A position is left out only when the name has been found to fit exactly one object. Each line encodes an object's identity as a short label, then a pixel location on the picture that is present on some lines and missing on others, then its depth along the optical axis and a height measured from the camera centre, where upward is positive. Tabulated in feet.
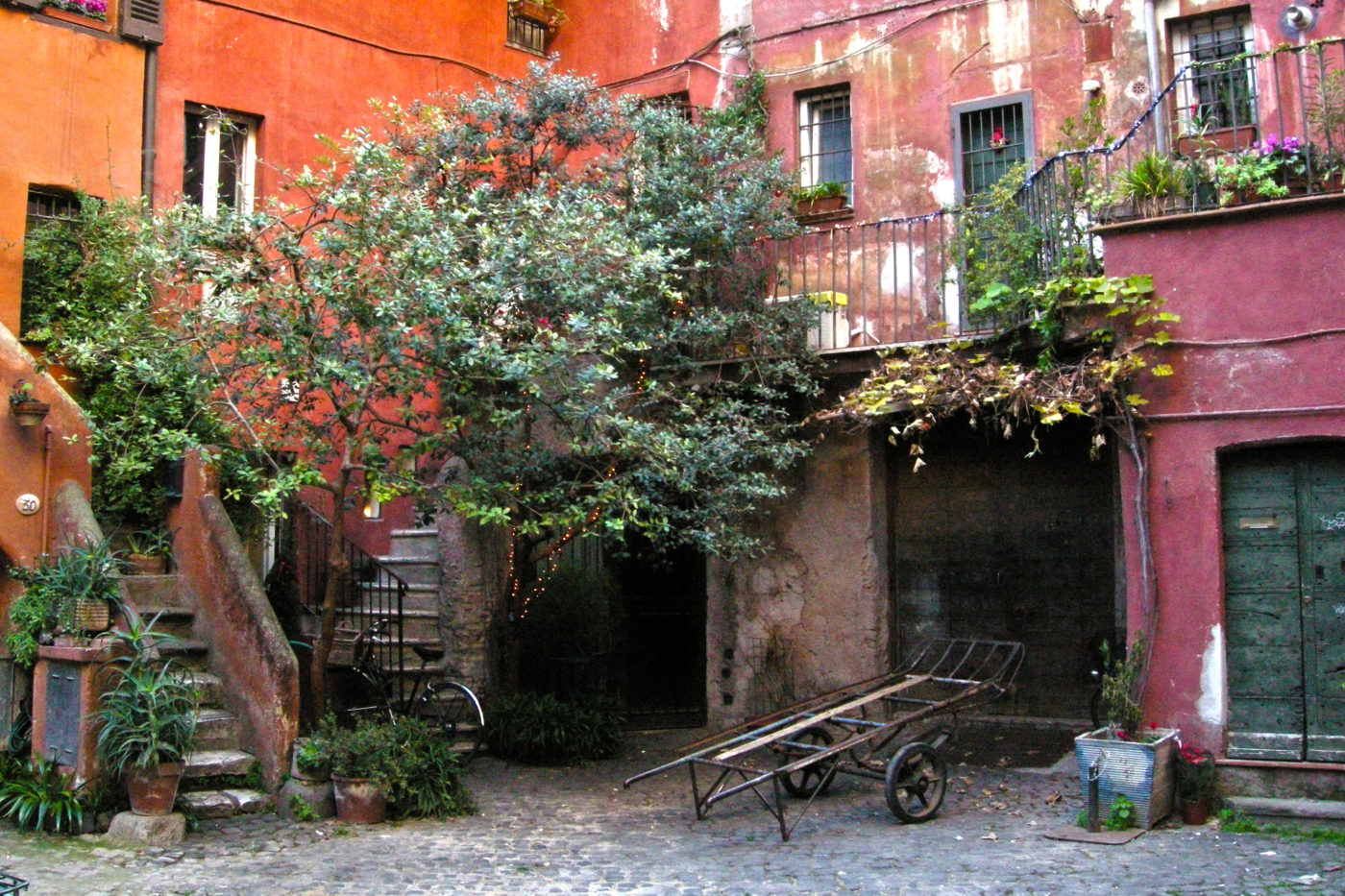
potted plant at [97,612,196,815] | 25.49 -3.41
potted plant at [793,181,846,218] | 38.99 +11.88
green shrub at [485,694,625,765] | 34.53 -4.88
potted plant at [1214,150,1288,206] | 27.17 +8.74
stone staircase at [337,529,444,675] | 38.32 -1.08
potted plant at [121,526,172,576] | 32.50 +0.37
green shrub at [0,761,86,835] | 25.73 -5.10
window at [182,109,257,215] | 40.29 +13.76
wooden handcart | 26.30 -4.40
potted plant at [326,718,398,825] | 27.35 -4.80
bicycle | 33.88 -4.04
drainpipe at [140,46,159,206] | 38.27 +14.27
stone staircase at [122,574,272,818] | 27.35 -3.85
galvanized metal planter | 25.75 -4.56
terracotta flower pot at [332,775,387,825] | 27.32 -5.39
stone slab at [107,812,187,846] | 25.21 -5.60
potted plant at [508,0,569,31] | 47.52 +22.03
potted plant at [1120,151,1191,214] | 28.30 +9.00
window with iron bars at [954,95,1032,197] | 36.78 +13.09
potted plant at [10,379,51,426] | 29.63 +3.96
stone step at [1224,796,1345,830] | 25.16 -5.34
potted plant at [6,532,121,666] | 27.40 -0.83
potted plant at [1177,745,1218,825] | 26.18 -4.92
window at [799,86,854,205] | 40.09 +14.31
